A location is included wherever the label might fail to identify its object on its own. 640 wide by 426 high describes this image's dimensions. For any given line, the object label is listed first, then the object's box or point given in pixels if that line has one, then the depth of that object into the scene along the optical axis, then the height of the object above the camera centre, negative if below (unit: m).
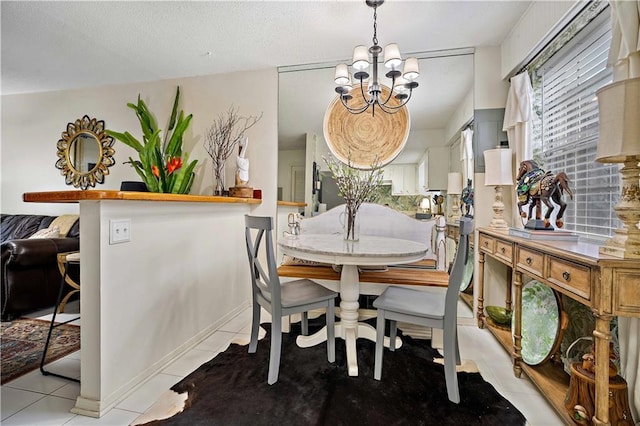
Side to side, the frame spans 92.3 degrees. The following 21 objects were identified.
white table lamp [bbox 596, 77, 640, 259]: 1.10 +0.22
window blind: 1.73 +0.53
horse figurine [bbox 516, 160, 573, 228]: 1.71 +0.11
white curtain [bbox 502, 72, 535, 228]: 2.34 +0.71
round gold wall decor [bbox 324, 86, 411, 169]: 2.95 +0.73
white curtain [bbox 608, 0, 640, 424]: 1.28 +0.62
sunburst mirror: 3.97 +0.68
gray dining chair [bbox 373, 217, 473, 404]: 1.60 -0.58
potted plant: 2.70 +0.44
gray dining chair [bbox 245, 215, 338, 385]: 1.73 -0.56
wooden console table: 1.12 -0.33
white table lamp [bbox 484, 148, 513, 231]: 2.38 +0.26
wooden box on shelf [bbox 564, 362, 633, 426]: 1.29 -0.83
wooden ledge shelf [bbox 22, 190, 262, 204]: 1.41 +0.04
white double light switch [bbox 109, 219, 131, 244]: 1.54 -0.14
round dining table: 1.68 -0.28
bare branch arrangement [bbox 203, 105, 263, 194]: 3.35 +0.79
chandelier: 2.03 +0.94
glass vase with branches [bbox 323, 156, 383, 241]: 2.23 +0.13
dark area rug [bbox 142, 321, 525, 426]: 1.46 -1.01
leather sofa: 2.58 -0.62
